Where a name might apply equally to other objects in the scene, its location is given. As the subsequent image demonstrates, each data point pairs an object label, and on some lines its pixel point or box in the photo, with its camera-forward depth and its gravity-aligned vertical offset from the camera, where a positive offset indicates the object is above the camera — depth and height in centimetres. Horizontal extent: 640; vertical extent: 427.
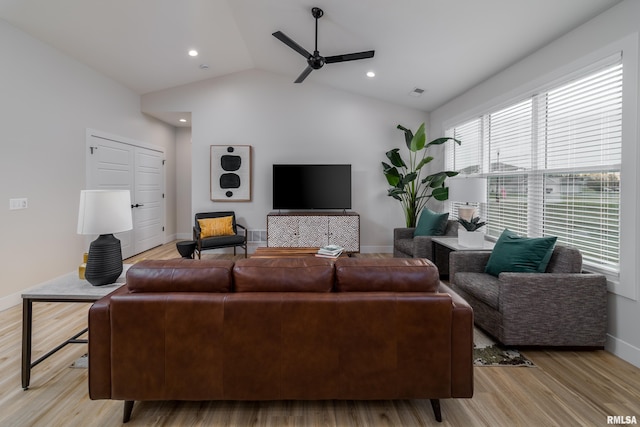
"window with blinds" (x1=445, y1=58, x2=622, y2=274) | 238 +39
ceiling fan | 327 +164
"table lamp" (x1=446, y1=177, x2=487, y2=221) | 339 +18
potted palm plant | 473 +45
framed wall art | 556 +59
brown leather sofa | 147 -65
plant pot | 339 -34
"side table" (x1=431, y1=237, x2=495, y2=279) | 398 -62
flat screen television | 547 +35
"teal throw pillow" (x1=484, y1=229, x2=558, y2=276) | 250 -38
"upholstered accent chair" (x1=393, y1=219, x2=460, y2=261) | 409 -49
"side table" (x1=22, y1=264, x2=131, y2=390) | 180 -54
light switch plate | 318 +1
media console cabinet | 527 -39
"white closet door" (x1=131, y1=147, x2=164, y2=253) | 554 +10
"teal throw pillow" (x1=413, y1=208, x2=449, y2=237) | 431 -24
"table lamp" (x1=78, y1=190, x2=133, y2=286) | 194 -13
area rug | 219 -107
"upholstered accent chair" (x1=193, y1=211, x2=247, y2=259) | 481 -48
